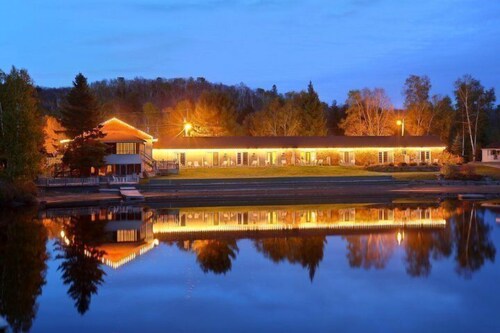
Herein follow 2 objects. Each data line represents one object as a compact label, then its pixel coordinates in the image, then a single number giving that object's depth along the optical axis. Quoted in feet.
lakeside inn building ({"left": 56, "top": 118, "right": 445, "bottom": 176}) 196.65
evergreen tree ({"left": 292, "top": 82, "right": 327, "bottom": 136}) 261.44
